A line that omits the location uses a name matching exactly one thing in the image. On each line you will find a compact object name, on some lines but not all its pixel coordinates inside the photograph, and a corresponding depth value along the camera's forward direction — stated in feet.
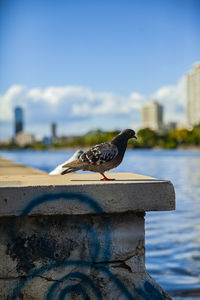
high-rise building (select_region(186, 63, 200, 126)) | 599.16
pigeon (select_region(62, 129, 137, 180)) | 12.73
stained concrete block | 10.43
